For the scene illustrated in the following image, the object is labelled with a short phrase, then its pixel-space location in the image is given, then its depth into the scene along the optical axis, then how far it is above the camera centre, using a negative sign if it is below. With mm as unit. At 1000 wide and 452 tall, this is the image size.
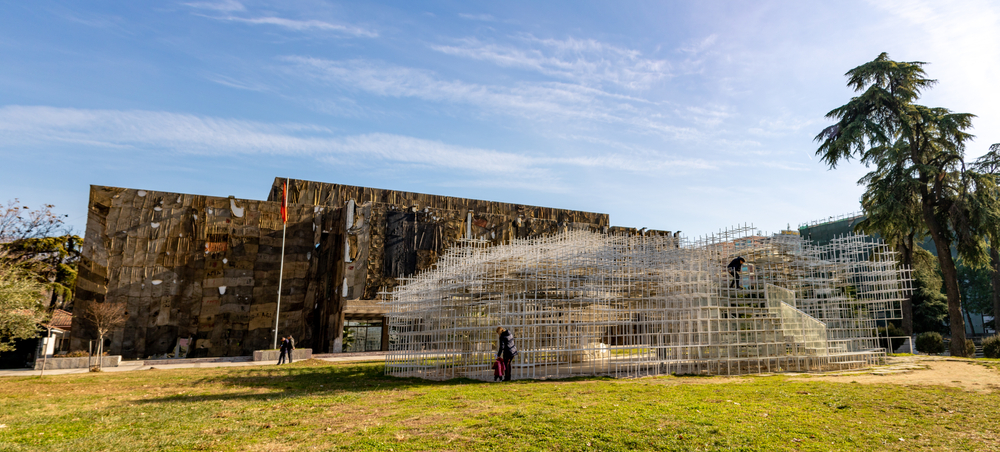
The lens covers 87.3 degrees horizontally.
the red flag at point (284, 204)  33500 +6844
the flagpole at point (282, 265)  33016 +4030
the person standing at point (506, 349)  13769 -927
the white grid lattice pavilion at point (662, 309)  15648 +176
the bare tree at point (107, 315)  25750 -299
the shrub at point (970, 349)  26203 -1574
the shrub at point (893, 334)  32394 -1107
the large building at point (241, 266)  32594 +2962
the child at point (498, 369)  13781 -1452
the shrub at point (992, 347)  23766 -1336
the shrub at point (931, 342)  30016 -1456
